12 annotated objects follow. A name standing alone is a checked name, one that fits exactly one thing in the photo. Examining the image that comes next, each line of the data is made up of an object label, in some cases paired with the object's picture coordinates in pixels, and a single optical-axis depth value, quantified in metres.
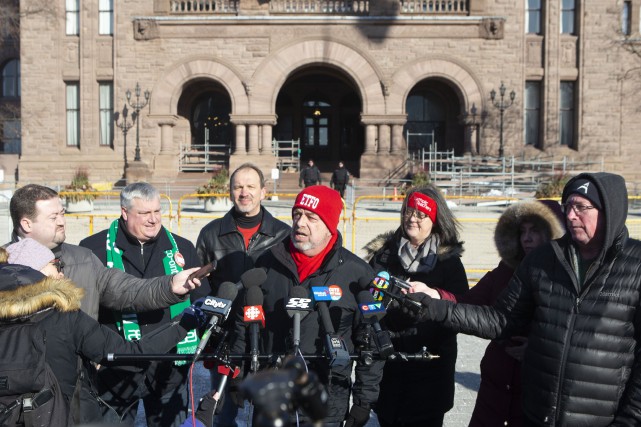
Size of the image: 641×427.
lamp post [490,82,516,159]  26.16
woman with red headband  3.77
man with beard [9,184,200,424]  3.55
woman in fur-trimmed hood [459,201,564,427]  3.61
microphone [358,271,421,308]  2.92
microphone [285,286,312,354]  2.60
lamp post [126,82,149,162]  27.17
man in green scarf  3.99
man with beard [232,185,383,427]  3.12
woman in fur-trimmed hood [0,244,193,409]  2.67
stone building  27.11
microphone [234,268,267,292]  2.88
